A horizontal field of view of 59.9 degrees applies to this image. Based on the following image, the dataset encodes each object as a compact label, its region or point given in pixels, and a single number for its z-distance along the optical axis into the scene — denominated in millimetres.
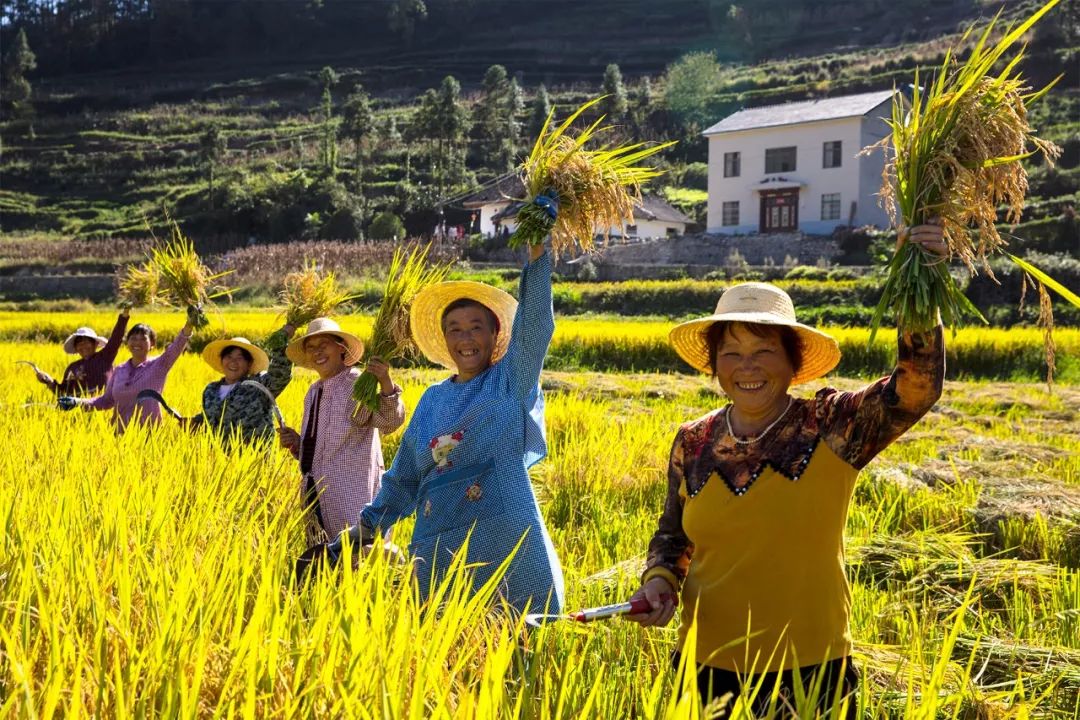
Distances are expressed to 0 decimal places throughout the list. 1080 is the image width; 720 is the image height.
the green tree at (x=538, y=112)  50659
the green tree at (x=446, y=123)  41906
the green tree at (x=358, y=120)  43844
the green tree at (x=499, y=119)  46562
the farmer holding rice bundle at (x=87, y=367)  5645
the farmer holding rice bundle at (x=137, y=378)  4723
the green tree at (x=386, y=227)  34469
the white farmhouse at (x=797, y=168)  32156
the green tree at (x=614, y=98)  48556
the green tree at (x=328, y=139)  42891
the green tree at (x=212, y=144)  43969
